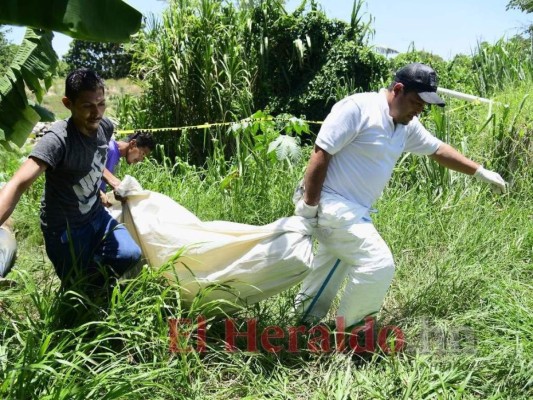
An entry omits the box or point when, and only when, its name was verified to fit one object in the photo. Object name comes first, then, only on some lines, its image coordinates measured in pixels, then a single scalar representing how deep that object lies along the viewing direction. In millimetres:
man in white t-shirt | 2779
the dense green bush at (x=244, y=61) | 7492
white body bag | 2752
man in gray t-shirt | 2496
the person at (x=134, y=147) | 4403
